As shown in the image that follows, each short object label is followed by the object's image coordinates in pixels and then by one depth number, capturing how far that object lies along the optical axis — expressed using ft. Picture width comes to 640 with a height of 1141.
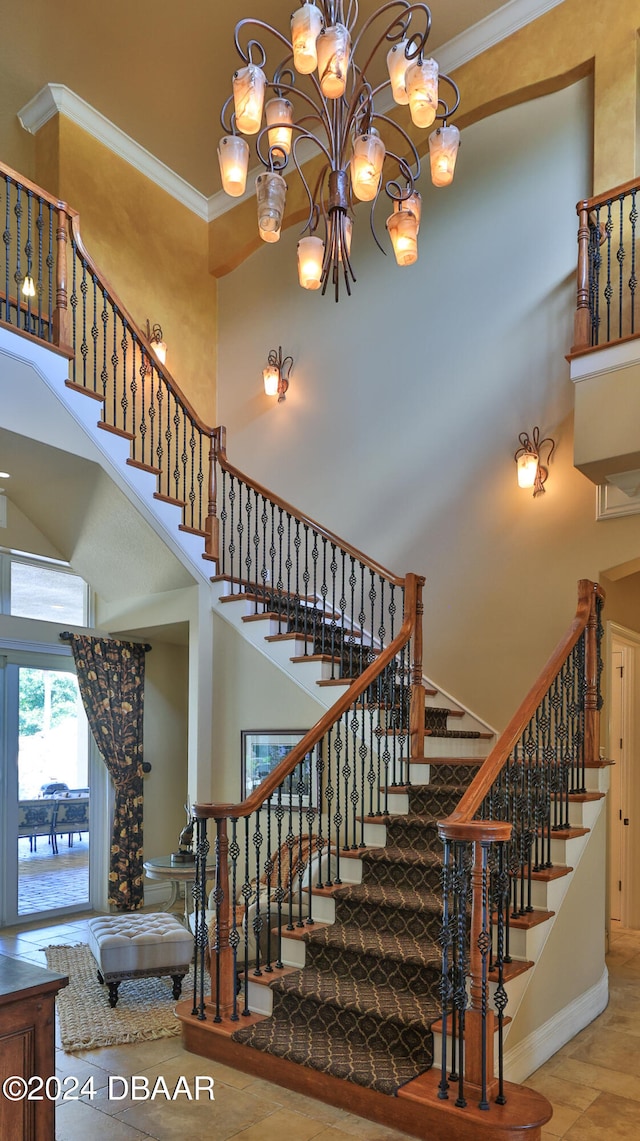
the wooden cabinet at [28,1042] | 8.41
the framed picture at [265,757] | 21.18
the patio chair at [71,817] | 24.45
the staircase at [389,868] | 10.99
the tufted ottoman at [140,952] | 16.02
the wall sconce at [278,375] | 27.61
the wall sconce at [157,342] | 27.69
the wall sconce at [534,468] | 20.61
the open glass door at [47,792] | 23.43
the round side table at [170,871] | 19.71
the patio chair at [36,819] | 23.52
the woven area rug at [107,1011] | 14.44
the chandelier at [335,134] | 12.35
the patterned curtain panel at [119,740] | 24.59
